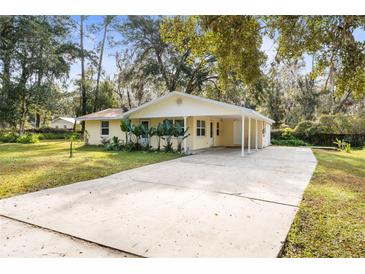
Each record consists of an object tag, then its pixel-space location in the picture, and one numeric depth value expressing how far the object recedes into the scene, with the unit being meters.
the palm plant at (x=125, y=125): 14.46
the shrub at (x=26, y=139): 20.19
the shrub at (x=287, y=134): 22.35
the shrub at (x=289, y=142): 20.89
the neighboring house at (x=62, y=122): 49.47
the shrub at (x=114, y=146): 14.56
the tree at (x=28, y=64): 20.67
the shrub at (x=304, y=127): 21.83
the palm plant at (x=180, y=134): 13.44
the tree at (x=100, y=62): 25.09
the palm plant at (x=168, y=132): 13.55
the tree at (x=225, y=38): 7.24
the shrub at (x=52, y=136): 26.30
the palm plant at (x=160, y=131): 13.76
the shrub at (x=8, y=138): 20.70
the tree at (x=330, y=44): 7.08
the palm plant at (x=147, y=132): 14.19
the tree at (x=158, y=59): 21.03
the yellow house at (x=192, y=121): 13.10
